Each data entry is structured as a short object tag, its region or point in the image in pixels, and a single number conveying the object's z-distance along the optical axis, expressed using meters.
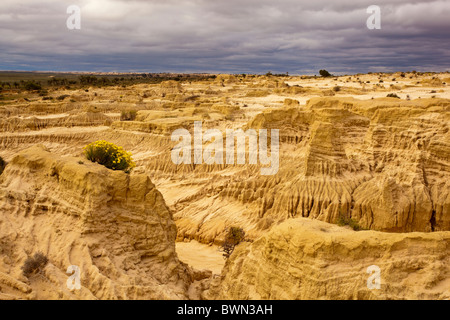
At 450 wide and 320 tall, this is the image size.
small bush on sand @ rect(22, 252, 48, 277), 8.27
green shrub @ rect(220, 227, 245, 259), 18.12
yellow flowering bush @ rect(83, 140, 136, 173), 13.26
